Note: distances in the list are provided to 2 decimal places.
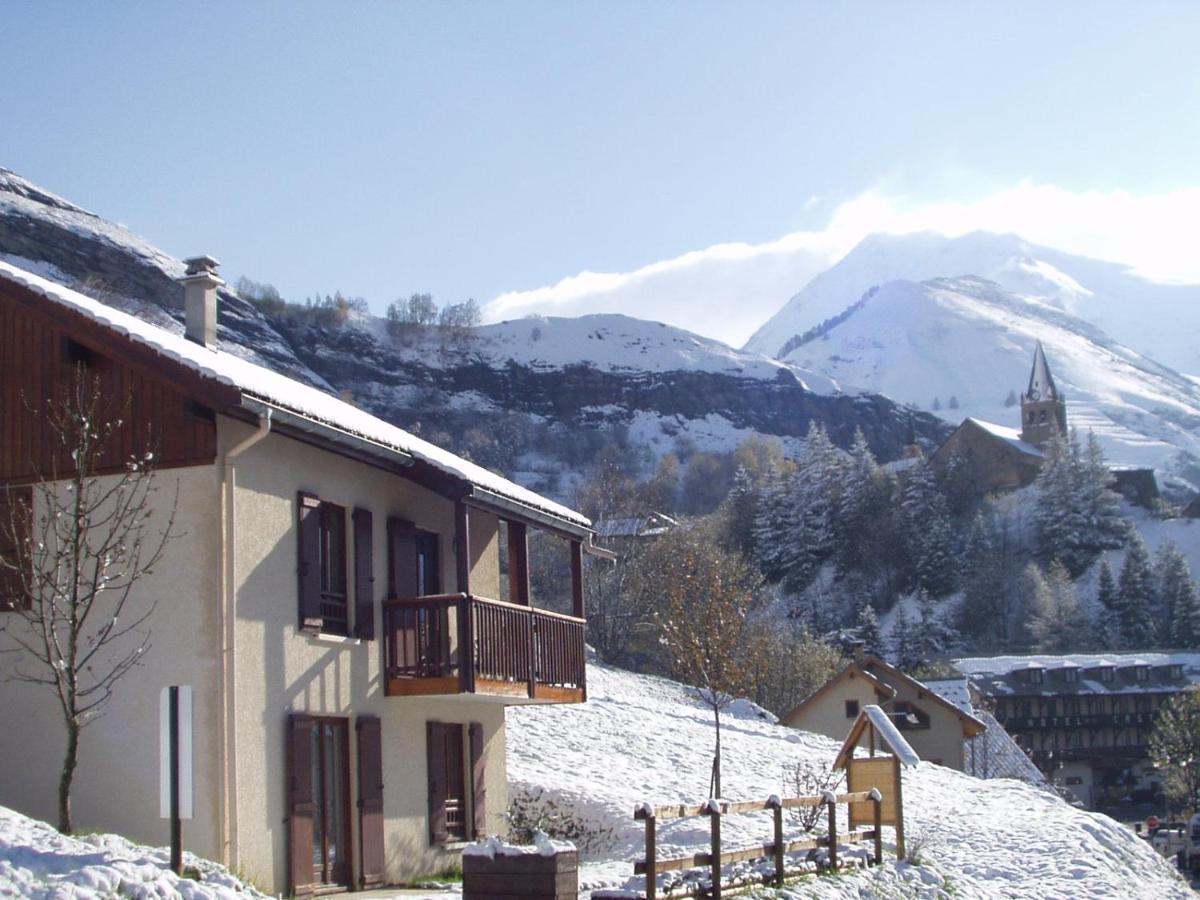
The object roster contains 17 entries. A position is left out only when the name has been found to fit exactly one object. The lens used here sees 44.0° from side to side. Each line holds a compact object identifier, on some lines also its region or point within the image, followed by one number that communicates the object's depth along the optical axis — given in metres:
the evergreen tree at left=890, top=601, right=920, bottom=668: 90.78
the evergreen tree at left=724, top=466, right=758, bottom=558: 106.50
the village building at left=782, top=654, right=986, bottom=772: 49.66
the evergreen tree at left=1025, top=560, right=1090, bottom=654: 95.19
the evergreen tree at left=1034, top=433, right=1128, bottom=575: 106.00
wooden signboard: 20.27
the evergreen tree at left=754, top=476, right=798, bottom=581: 105.31
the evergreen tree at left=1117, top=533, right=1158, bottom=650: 96.31
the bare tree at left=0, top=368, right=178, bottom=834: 14.24
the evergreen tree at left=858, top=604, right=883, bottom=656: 89.50
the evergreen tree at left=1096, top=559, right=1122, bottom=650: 96.69
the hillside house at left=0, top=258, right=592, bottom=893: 14.30
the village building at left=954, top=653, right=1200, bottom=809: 81.06
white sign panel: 10.75
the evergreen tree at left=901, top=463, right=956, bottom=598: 103.12
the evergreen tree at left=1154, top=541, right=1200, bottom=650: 94.88
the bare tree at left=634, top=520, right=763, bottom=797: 28.08
